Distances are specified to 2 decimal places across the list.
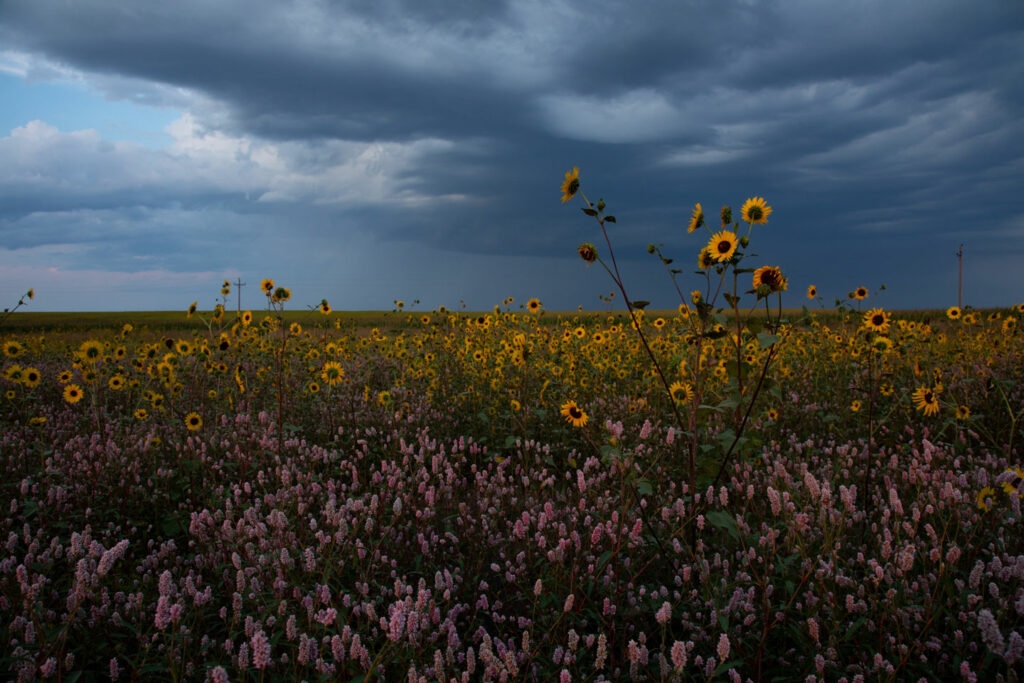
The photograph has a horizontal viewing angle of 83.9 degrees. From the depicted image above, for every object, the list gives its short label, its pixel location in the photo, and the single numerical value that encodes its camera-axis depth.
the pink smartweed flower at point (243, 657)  1.94
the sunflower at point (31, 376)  6.31
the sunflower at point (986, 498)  2.93
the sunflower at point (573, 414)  3.69
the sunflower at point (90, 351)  5.97
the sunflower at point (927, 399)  4.61
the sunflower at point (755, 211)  3.43
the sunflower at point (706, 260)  3.09
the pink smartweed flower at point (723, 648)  1.85
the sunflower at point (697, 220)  3.21
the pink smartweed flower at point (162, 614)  1.97
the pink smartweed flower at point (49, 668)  2.06
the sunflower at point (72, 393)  6.27
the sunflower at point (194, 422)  5.04
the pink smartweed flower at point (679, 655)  1.72
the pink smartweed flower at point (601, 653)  1.86
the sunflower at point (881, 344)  4.44
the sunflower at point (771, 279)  3.12
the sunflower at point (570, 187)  3.15
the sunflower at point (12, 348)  6.28
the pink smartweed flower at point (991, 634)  1.96
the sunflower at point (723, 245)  2.98
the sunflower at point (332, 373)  5.89
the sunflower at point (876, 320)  5.52
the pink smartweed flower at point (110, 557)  2.02
